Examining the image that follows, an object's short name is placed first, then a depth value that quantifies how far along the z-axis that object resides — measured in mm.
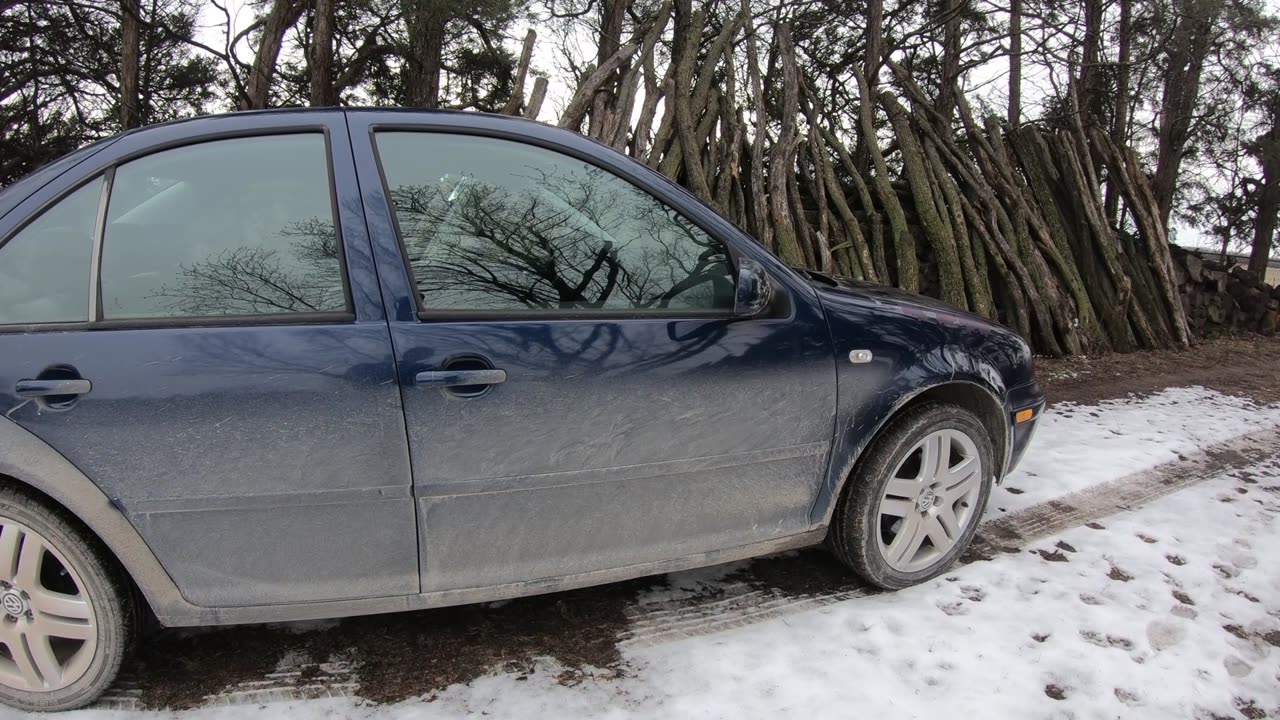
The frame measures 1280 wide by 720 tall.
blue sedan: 1783
